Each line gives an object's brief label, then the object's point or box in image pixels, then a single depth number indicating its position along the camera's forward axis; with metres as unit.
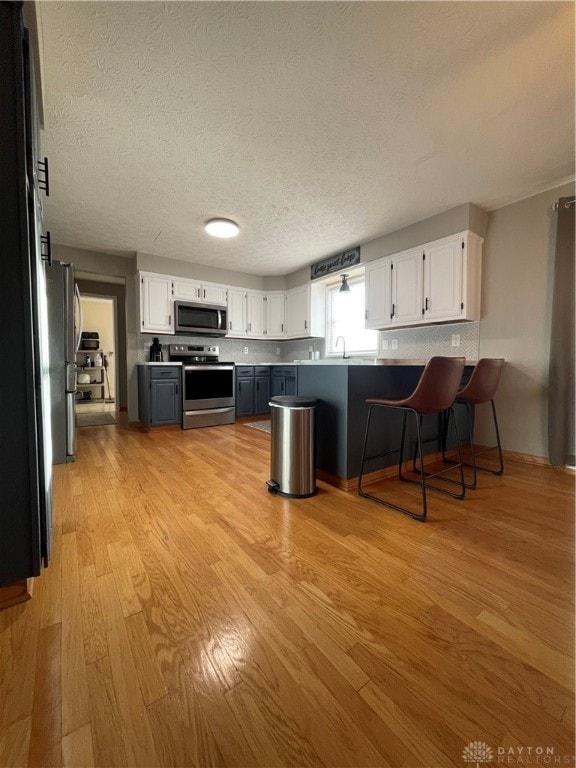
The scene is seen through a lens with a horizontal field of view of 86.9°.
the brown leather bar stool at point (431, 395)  1.82
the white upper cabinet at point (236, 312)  5.20
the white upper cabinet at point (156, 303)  4.36
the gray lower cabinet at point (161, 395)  4.17
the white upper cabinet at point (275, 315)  5.59
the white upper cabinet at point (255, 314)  5.41
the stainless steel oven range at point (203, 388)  4.41
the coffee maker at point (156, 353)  4.59
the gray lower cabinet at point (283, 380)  4.98
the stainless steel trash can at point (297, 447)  2.09
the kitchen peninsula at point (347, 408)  2.18
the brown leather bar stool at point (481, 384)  2.37
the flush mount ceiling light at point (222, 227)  3.37
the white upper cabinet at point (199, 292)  4.66
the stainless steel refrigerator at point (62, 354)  2.57
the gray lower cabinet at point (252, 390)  5.00
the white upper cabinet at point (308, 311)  5.11
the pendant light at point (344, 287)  3.37
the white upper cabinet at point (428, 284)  3.09
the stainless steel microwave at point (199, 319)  4.64
